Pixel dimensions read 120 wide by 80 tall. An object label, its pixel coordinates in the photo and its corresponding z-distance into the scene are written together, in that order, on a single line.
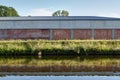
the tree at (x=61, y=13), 54.35
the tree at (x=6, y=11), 47.29
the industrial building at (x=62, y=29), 22.46
